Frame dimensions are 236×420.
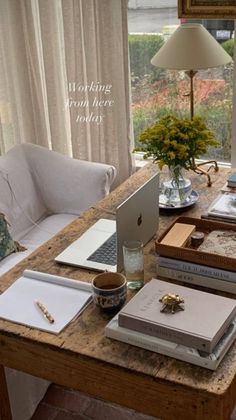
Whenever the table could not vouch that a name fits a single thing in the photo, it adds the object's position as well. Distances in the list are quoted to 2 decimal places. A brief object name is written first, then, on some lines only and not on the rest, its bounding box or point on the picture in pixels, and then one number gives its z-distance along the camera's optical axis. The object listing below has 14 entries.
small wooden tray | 1.49
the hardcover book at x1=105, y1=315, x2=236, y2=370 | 1.25
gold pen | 1.45
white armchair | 2.65
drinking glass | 1.56
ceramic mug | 1.43
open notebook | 1.46
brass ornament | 1.35
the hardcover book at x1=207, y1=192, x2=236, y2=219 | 1.96
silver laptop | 1.62
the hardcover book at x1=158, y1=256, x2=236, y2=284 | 1.51
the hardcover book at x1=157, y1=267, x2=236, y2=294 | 1.51
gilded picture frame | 2.52
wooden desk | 1.22
